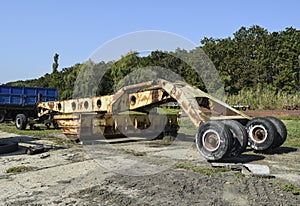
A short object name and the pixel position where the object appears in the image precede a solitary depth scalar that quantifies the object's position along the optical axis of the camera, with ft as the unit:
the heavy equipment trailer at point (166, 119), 21.06
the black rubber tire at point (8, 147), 27.03
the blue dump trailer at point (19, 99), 53.21
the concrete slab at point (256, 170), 17.46
